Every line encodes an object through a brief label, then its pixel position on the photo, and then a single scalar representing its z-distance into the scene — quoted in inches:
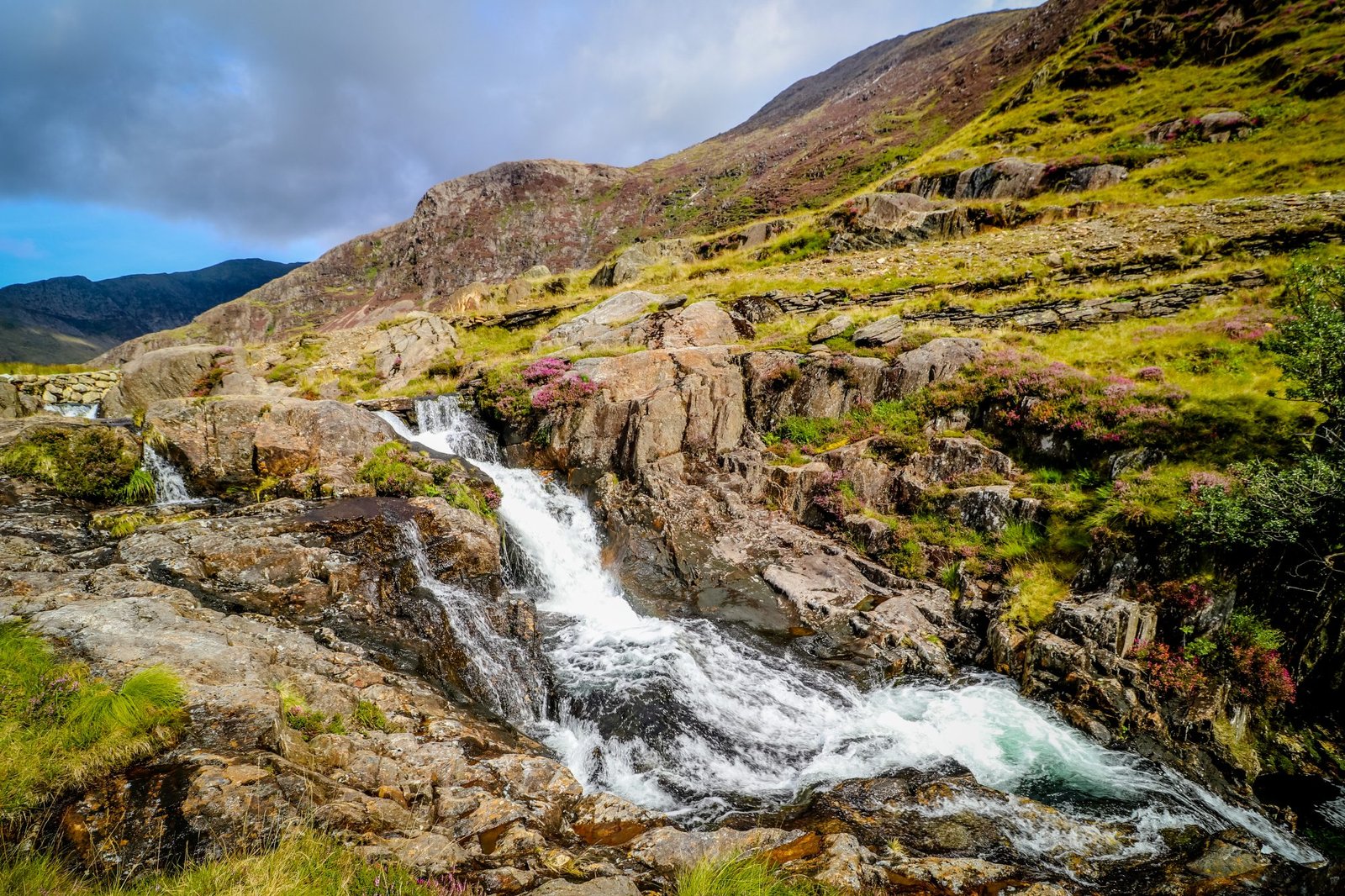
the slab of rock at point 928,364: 660.7
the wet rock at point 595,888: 160.4
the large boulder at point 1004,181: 1267.2
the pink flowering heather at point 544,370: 762.2
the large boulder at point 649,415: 687.7
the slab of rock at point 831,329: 807.7
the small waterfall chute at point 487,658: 364.5
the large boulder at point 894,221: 1175.0
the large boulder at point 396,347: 1119.0
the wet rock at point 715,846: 203.8
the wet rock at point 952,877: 206.2
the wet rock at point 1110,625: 376.5
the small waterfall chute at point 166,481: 478.0
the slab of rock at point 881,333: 749.3
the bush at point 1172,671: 346.3
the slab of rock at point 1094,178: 1167.0
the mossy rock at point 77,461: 432.5
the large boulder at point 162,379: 868.0
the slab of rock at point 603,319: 987.3
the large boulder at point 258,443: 498.9
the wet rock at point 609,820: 223.8
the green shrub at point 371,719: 255.1
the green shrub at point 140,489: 457.1
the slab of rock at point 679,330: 883.4
